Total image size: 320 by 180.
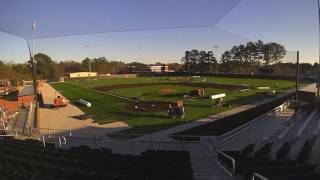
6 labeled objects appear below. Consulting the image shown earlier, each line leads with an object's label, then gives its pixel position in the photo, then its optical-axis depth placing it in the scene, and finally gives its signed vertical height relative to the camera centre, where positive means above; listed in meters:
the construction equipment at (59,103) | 25.42 -2.24
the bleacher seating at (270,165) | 9.66 -2.61
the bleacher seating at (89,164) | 9.88 -2.64
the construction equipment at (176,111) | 20.45 -2.28
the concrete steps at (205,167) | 10.20 -2.76
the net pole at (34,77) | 17.08 -0.43
